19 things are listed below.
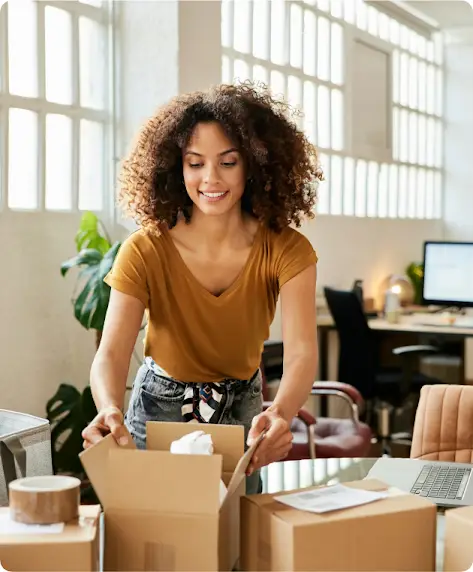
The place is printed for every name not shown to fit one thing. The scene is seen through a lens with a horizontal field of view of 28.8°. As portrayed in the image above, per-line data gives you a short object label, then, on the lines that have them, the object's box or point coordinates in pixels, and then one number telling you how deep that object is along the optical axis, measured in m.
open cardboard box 1.26
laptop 1.90
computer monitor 5.86
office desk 5.23
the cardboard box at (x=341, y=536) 1.26
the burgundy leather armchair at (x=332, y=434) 3.67
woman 1.98
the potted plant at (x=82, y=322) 3.58
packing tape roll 1.28
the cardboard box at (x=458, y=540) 1.39
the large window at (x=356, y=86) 5.23
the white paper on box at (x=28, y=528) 1.26
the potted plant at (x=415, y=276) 7.04
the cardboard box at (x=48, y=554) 1.22
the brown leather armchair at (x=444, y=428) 2.48
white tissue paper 1.38
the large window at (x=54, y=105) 3.68
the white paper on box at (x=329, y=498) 1.33
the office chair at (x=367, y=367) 4.91
